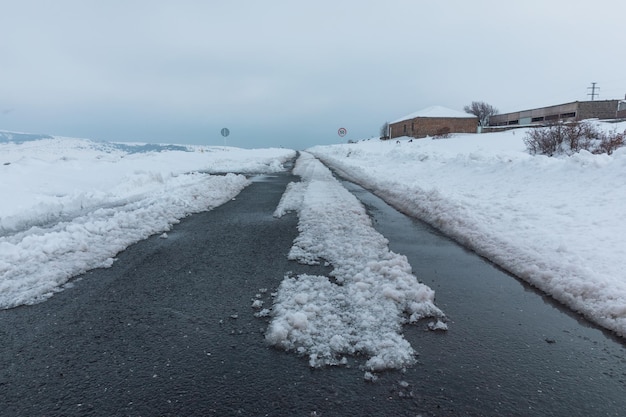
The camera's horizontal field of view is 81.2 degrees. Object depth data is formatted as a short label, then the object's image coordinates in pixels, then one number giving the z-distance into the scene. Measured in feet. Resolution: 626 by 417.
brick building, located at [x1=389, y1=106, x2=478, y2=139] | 228.84
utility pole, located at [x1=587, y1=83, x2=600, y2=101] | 282.89
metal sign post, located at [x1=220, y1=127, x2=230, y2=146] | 137.39
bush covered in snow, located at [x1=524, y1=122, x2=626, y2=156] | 50.70
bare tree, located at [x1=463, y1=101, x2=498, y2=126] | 339.57
